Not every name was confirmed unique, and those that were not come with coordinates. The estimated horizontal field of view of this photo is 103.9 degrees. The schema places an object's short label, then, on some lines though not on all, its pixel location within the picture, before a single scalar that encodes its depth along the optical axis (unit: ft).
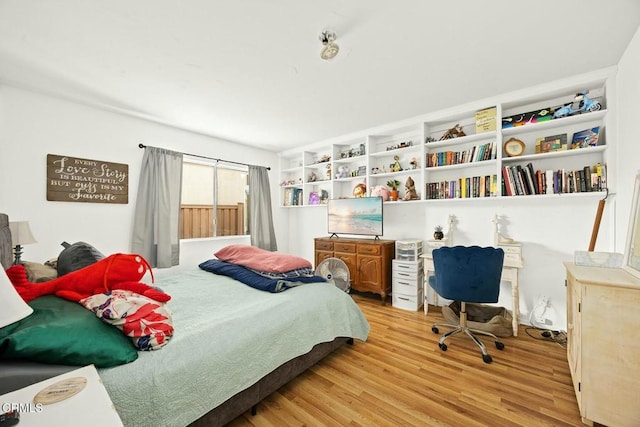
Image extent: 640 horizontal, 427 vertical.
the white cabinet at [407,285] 10.23
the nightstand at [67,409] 1.94
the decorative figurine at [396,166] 11.57
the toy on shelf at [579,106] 7.44
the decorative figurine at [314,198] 14.57
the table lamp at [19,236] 6.81
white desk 8.16
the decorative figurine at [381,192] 11.80
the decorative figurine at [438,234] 10.37
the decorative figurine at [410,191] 10.97
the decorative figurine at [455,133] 9.91
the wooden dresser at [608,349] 4.20
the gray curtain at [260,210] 14.33
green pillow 2.85
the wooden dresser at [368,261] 11.02
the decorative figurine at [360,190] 12.62
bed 3.25
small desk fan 9.00
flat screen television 11.64
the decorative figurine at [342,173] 13.44
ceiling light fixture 5.55
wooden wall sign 8.63
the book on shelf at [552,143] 8.05
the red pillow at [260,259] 7.51
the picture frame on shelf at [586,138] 7.52
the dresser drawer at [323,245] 12.69
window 12.78
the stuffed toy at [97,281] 4.11
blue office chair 6.97
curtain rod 10.50
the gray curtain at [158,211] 10.41
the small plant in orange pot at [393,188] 11.67
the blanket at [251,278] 6.72
